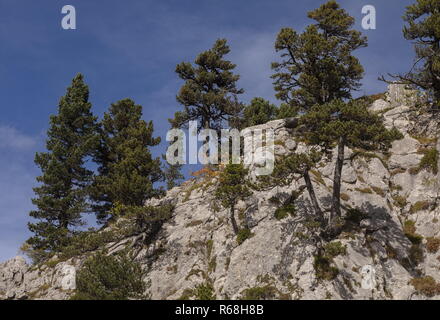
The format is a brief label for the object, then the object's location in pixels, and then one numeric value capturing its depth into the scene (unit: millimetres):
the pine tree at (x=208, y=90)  47406
